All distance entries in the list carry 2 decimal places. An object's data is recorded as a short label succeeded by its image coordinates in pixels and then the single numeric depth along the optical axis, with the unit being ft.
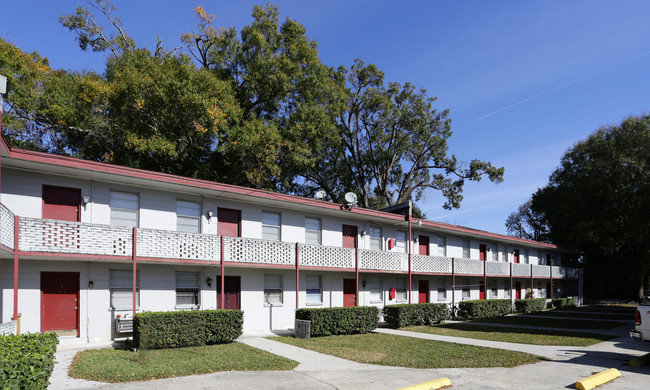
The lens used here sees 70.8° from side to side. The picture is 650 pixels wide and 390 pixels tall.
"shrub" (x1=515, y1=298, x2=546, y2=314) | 99.50
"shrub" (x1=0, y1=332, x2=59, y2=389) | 16.77
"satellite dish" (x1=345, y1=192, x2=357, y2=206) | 69.82
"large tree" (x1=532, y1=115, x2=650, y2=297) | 111.14
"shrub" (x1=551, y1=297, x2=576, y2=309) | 115.03
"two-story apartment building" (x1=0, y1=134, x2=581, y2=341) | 44.62
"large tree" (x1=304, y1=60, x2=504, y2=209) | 128.77
